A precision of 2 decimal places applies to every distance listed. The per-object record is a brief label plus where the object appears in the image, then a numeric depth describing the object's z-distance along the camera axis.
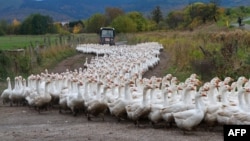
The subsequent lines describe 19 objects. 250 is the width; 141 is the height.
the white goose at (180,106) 11.84
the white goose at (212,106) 11.68
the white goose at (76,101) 14.94
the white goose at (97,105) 14.18
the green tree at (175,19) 92.56
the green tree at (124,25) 84.19
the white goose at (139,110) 12.63
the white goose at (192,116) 11.35
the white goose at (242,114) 10.98
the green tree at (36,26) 101.19
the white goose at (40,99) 16.30
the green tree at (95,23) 98.25
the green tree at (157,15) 106.12
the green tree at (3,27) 99.06
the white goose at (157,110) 12.33
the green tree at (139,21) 90.88
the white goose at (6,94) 18.43
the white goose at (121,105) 13.36
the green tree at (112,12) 110.26
